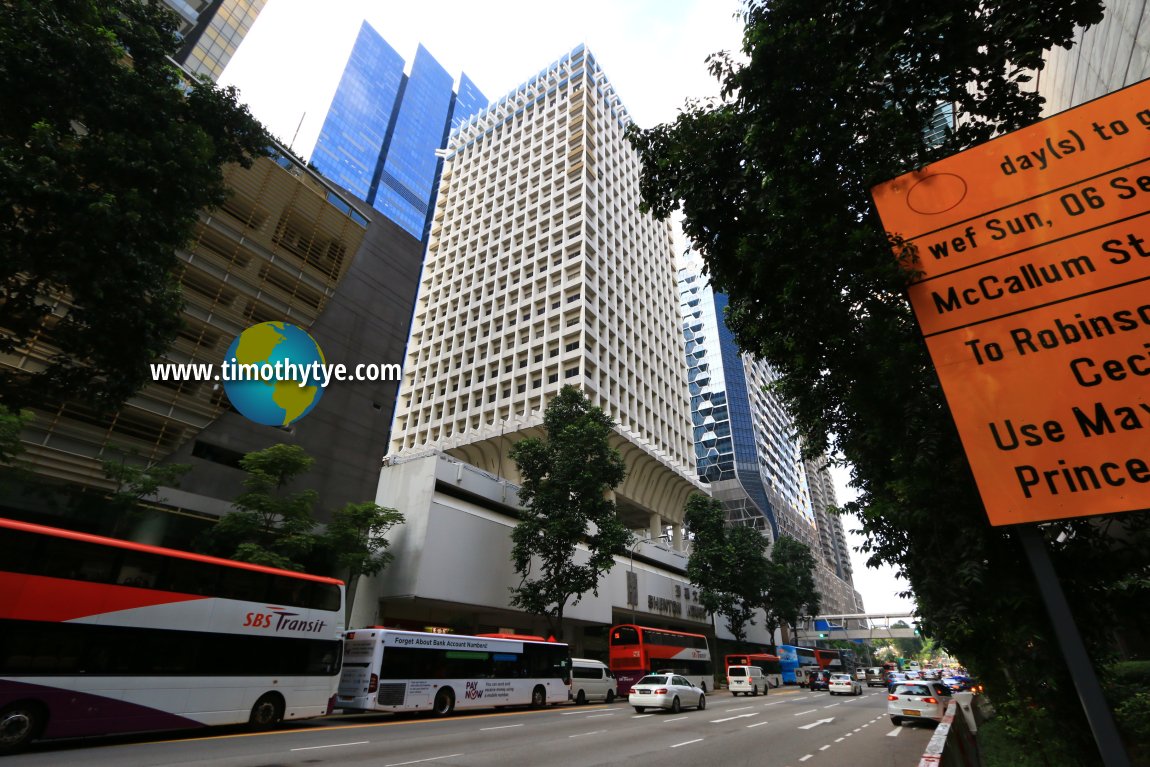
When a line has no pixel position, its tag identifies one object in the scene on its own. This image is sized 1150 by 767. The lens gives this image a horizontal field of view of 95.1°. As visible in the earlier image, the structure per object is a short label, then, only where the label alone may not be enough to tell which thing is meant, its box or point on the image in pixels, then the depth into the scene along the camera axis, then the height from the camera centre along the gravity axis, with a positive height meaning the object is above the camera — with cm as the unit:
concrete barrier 576 -97
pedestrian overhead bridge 7875 +395
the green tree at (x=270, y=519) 2080 +503
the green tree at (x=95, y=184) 1049 +906
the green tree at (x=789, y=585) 5019 +657
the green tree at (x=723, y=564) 4278 +692
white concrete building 3067 +2531
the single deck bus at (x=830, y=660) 5675 -8
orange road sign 325 +220
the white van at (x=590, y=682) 2567 -110
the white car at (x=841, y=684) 3597 -152
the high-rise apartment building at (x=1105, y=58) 822 +986
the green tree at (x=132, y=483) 1975 +580
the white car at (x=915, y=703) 1853 -138
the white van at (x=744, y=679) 3450 -123
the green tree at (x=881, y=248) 500 +526
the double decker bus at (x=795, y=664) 5278 -45
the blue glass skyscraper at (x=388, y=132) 10338 +10153
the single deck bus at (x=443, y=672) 1614 -48
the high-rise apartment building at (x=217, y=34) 4753 +5205
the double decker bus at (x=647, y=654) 2959 +20
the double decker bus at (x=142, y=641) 970 +27
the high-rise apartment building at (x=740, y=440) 9344 +3902
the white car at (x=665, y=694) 2006 -125
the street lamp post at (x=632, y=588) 4112 +491
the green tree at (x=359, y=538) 2378 +491
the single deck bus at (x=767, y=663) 4378 -33
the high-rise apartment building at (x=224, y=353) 2061 +1319
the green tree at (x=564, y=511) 2775 +708
